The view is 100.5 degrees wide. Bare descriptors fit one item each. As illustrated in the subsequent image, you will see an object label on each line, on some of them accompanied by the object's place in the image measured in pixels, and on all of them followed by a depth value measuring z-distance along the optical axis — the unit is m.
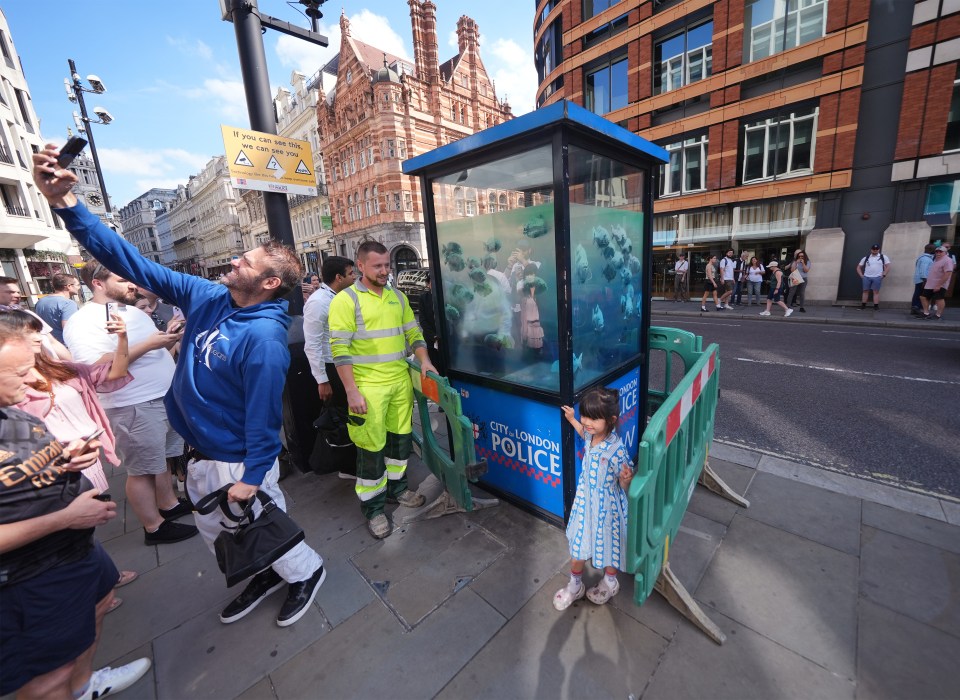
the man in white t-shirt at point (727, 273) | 13.16
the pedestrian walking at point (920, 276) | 9.45
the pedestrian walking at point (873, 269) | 10.92
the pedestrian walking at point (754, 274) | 13.09
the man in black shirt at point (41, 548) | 1.38
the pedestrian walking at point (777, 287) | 11.38
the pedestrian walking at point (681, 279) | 15.44
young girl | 2.01
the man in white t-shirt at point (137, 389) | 2.69
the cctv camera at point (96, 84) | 11.07
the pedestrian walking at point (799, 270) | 11.21
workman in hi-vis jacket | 2.84
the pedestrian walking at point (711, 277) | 13.24
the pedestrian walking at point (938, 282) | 8.73
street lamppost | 10.42
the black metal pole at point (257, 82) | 4.06
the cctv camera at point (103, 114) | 11.57
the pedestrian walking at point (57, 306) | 4.66
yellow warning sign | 4.38
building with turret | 32.78
